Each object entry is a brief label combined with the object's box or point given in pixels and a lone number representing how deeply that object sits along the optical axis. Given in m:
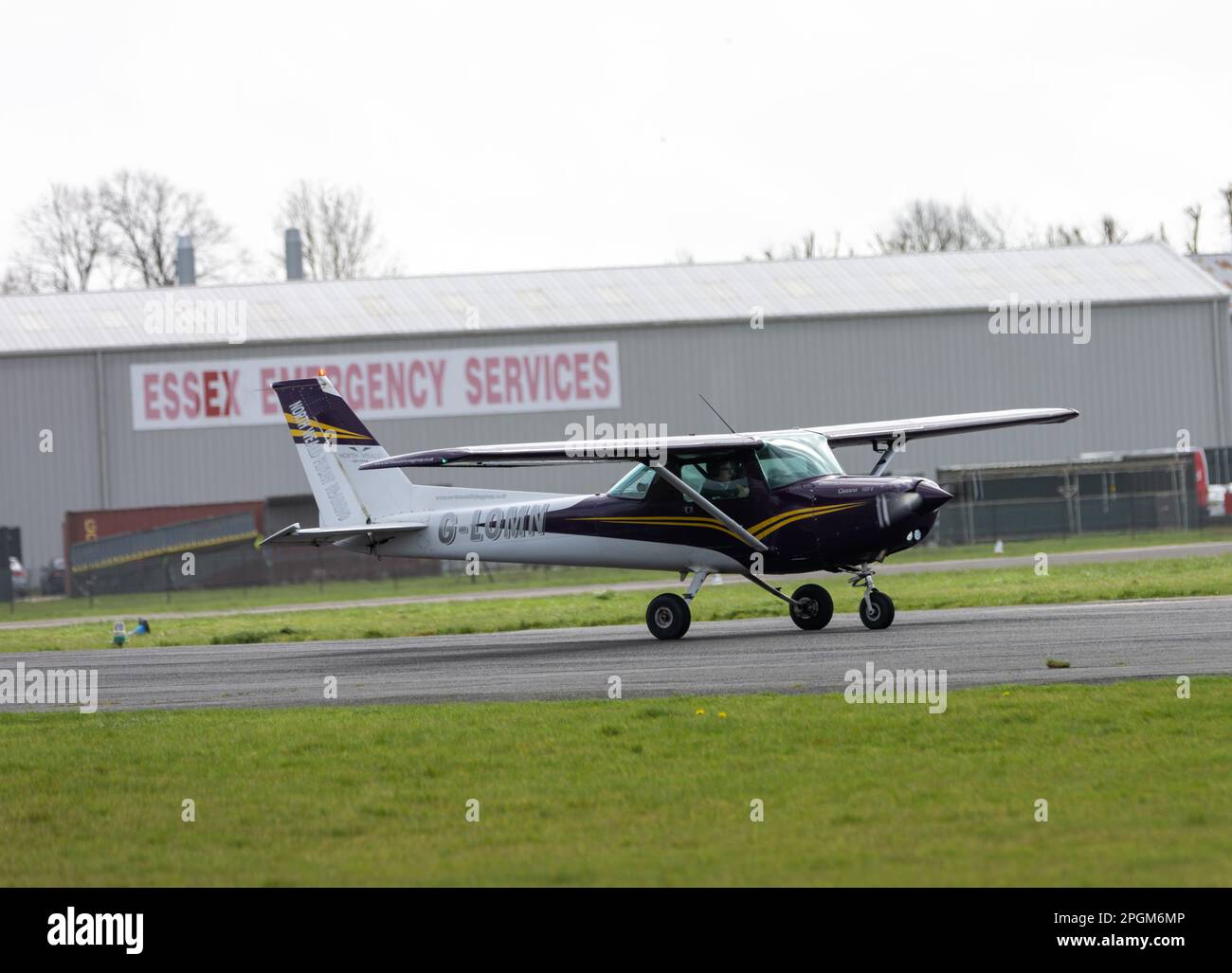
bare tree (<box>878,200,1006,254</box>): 100.88
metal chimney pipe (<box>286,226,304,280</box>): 68.06
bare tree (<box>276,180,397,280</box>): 95.88
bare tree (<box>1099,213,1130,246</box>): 90.43
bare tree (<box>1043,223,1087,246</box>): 90.38
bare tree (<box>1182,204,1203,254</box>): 92.94
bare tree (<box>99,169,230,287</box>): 93.19
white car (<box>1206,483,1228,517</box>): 52.58
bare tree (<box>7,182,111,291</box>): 92.19
